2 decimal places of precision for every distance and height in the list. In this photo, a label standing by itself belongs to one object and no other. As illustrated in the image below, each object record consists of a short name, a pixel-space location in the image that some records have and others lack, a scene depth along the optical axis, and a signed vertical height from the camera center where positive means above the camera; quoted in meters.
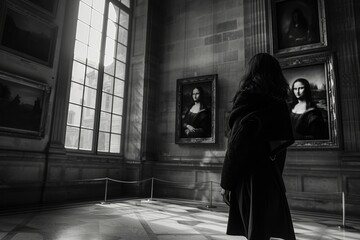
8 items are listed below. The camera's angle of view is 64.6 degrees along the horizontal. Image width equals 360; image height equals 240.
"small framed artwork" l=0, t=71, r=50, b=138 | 7.01 +1.36
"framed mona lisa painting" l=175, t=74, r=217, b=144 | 10.29 +1.97
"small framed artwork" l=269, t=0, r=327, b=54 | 8.82 +4.47
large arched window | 9.39 +2.97
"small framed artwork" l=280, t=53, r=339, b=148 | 8.22 +1.92
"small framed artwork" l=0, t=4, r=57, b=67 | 7.16 +3.24
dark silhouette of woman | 1.70 +0.06
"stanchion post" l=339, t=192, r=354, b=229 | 5.91 -1.22
